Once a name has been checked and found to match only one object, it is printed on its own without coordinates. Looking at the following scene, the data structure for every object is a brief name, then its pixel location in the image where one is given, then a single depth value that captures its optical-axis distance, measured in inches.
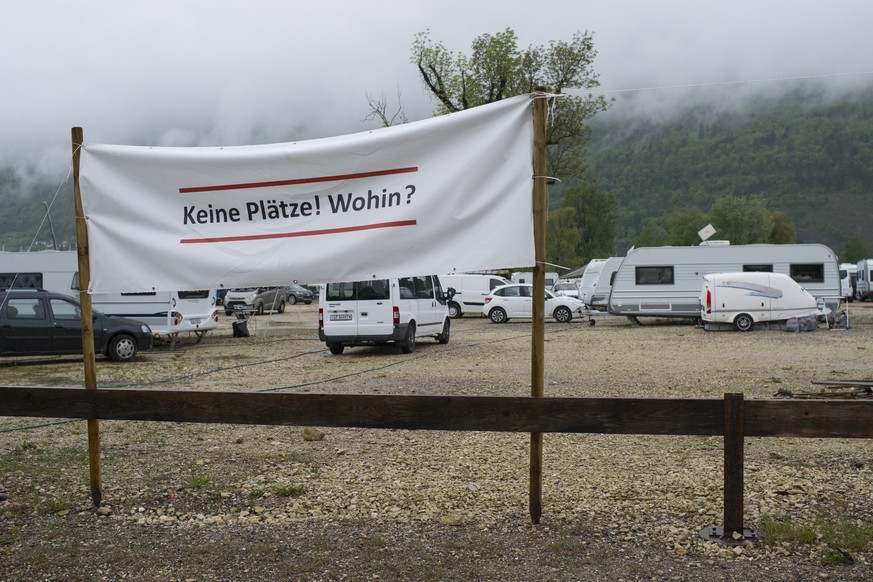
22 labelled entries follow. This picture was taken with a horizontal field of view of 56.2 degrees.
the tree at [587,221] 4168.3
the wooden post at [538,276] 197.3
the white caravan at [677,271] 1117.1
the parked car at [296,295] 2197.3
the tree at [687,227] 4284.0
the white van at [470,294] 1405.0
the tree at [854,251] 4682.6
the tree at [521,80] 1643.7
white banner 204.5
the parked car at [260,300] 1707.7
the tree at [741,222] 4089.6
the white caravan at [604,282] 1295.5
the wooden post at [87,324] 220.8
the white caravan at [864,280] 1979.6
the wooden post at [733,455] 183.6
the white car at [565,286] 2030.8
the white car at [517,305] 1211.2
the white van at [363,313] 695.7
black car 659.4
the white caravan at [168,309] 822.5
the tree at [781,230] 4340.6
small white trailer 972.6
